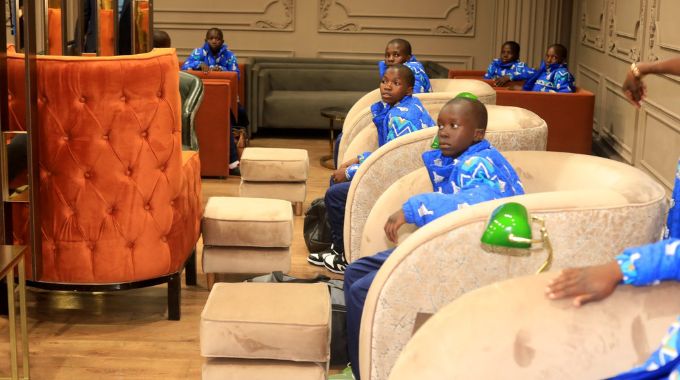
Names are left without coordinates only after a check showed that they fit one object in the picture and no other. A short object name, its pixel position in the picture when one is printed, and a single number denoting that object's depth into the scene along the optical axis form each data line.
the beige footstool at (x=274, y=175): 6.09
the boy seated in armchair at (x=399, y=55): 6.52
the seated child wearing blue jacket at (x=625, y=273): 2.21
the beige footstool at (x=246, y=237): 4.60
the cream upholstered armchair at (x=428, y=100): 5.24
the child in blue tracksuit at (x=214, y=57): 8.81
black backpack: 5.50
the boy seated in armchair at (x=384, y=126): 4.75
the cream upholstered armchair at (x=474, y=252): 2.73
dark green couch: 9.83
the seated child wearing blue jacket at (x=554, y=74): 7.88
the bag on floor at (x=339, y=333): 3.77
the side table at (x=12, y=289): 3.14
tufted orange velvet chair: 3.93
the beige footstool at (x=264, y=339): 3.16
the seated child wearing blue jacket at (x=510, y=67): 8.68
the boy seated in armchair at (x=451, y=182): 3.21
